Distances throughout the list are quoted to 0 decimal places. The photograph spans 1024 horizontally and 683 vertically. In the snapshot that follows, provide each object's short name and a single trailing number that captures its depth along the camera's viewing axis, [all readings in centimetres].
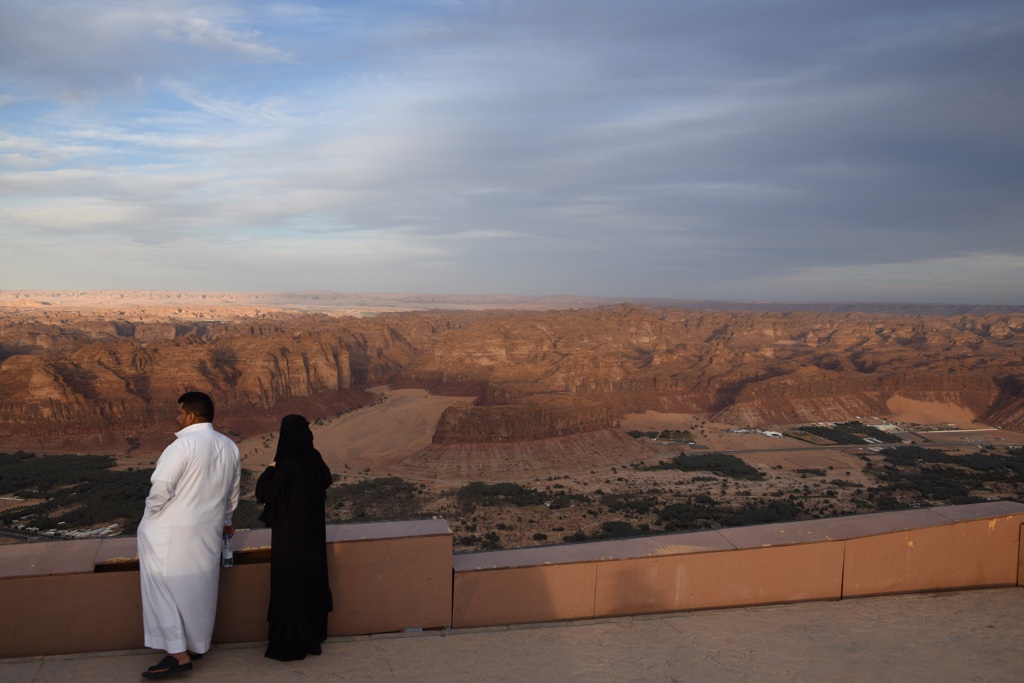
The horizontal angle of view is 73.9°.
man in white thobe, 445
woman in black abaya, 471
